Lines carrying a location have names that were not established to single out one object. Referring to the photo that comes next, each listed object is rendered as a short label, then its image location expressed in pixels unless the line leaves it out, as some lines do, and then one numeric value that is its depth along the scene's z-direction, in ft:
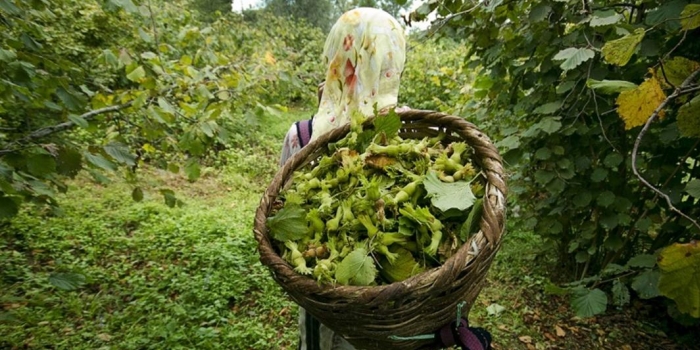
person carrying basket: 4.76
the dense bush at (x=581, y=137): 5.65
